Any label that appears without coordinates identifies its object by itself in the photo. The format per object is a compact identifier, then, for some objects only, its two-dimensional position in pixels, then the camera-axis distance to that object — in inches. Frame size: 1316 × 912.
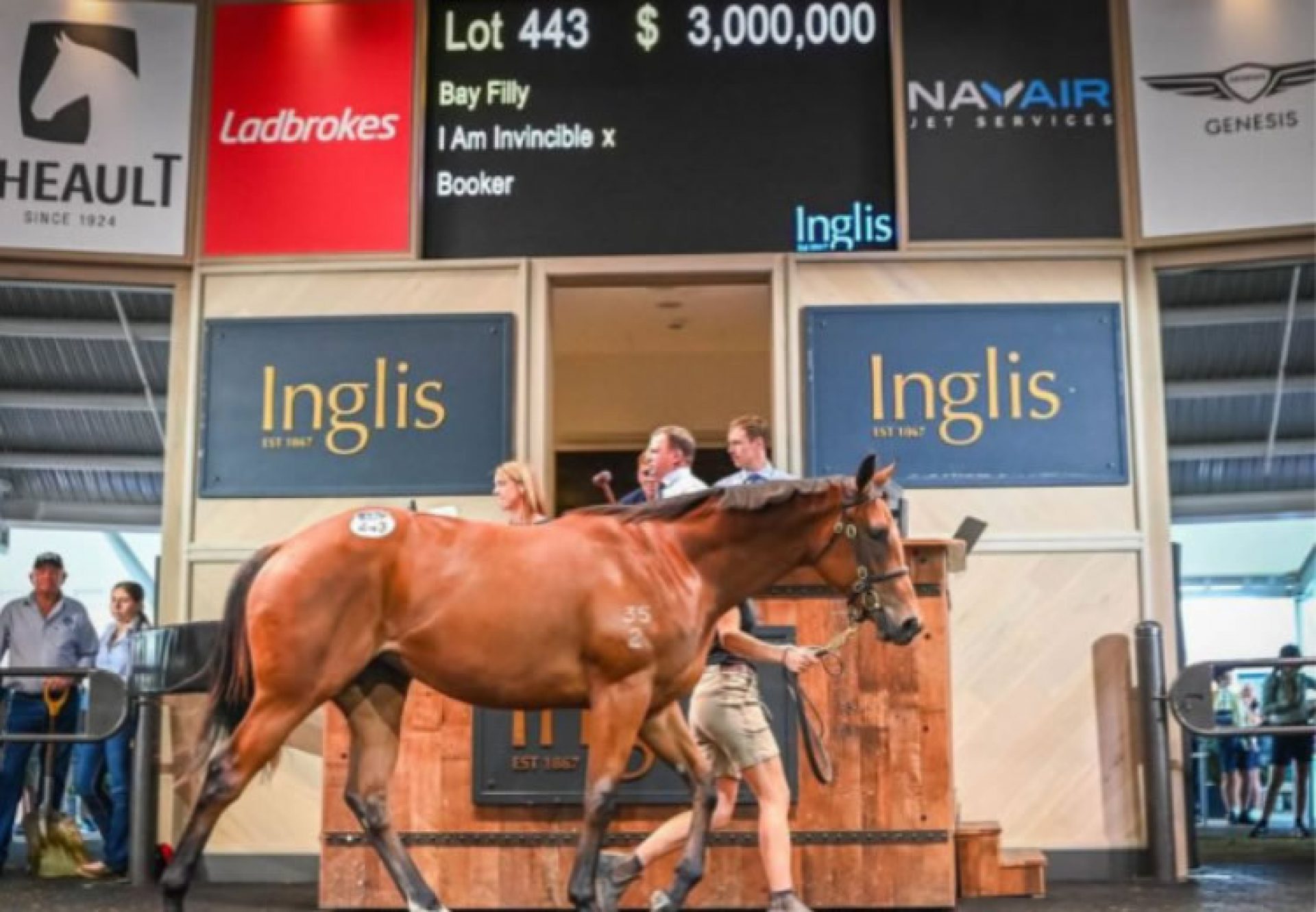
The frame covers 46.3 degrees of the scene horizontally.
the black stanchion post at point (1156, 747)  274.1
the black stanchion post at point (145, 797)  276.2
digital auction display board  304.2
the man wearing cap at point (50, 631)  307.4
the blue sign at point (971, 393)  292.8
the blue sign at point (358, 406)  296.7
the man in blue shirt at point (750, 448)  221.8
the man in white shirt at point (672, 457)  220.5
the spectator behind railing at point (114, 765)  287.4
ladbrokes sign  305.3
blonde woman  233.6
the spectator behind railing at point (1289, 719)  364.5
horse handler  197.9
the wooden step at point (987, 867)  241.0
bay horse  180.4
